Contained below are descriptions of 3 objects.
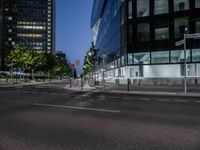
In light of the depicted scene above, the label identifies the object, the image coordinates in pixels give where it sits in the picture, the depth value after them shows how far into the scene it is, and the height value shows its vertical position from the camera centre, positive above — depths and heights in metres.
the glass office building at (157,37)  21.05 +6.39
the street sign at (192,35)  11.74 +3.50
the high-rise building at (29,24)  115.89 +43.93
